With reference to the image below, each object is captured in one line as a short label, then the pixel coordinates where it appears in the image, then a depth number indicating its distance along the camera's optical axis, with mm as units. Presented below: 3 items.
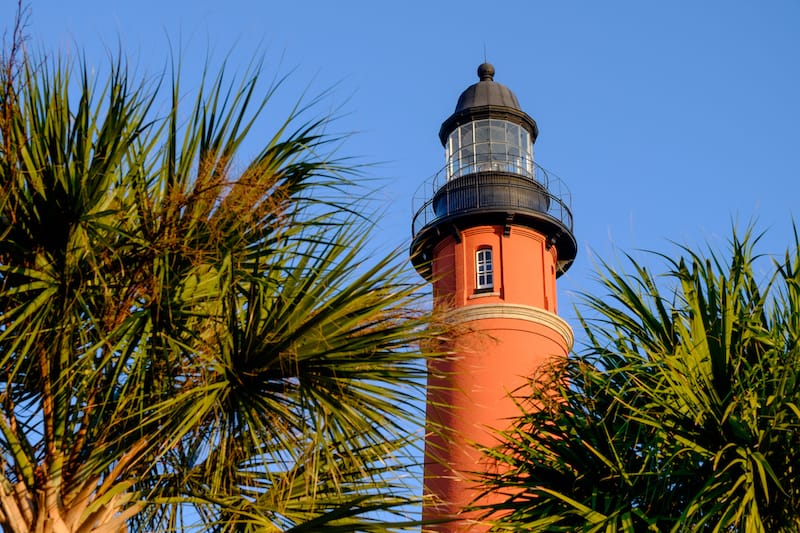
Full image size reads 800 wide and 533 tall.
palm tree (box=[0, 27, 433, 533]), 9531
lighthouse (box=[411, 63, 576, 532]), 38312
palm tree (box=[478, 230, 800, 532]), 12984
